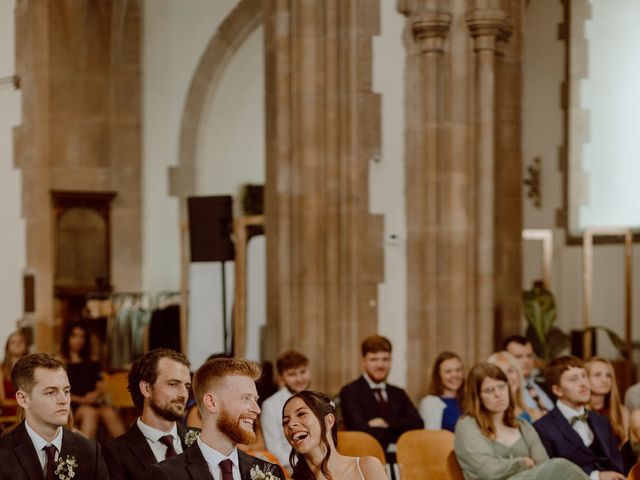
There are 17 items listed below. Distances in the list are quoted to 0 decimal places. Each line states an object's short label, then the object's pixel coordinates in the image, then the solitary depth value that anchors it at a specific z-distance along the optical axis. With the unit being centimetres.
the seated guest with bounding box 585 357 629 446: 1018
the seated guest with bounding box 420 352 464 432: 1088
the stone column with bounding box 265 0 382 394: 1302
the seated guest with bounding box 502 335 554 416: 1145
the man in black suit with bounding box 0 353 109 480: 587
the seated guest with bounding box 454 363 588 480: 832
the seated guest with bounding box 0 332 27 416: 1389
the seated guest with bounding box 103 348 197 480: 614
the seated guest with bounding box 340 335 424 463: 1068
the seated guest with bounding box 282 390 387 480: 598
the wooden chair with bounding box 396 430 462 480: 887
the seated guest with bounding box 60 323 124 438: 1445
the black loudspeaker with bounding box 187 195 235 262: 1271
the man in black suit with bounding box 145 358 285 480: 530
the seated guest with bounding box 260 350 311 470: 1033
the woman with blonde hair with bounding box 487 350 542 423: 1033
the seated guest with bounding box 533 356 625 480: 879
